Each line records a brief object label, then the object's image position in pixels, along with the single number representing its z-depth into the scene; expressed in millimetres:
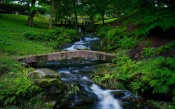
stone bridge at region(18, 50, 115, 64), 13234
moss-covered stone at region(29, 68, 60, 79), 9111
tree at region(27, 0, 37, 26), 22452
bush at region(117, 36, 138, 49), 15672
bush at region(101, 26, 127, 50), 17630
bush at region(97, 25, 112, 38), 23011
